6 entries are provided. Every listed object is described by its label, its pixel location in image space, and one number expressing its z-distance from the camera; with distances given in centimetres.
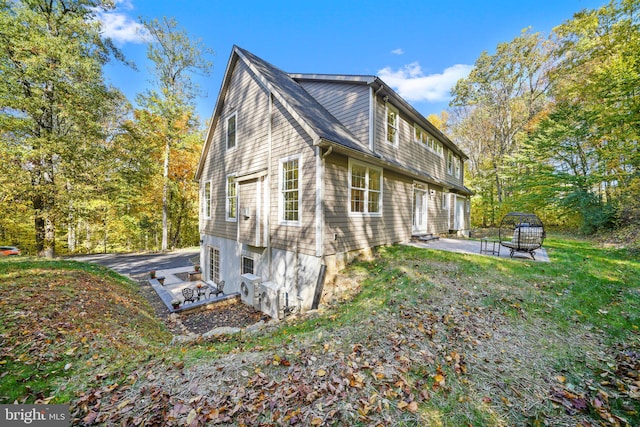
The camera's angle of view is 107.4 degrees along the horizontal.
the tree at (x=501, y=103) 1898
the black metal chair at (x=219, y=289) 924
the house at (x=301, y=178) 677
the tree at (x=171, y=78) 1773
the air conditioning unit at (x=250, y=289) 806
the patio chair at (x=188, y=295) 843
